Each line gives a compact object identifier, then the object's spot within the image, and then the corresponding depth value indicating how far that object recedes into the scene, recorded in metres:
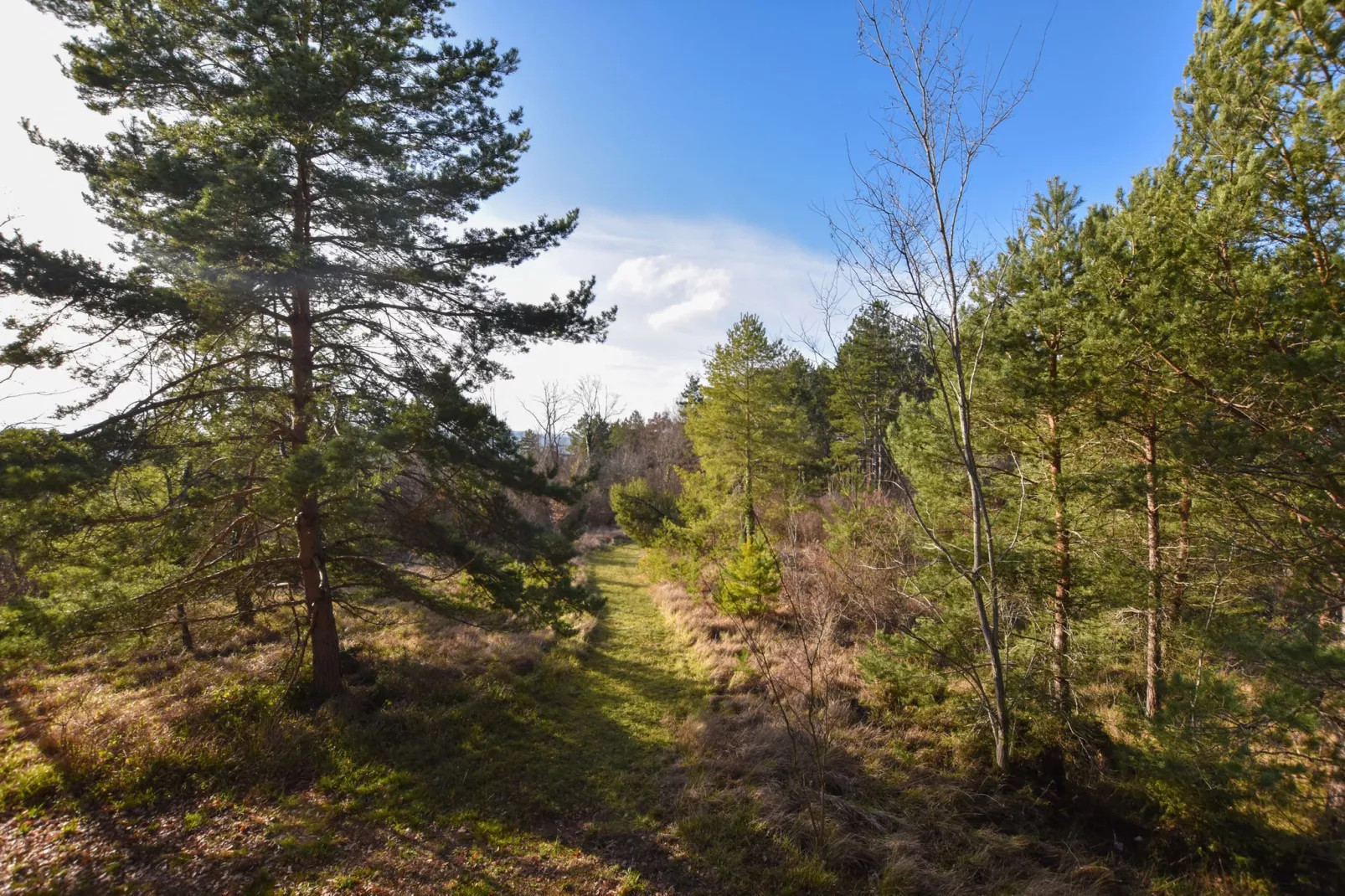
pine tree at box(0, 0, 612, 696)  5.61
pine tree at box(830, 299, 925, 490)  18.02
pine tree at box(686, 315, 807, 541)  15.06
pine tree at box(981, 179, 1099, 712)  6.86
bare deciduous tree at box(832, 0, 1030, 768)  4.80
